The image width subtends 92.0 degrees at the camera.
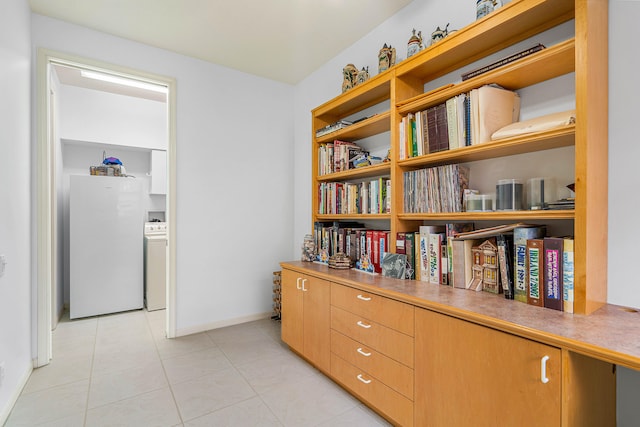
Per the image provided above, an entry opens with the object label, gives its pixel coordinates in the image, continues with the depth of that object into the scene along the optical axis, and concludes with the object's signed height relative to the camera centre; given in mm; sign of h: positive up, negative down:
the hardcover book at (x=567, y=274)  1254 -251
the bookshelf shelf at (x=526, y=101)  1233 +567
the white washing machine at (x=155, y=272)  3779 -726
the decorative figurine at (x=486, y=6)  1616 +1090
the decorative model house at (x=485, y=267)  1539 -278
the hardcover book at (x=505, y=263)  1462 -240
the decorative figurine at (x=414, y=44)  2013 +1106
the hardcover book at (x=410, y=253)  1944 -257
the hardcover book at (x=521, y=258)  1393 -208
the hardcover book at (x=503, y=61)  1432 +753
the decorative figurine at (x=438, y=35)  1876 +1093
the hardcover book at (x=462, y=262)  1646 -261
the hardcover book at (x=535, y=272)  1333 -256
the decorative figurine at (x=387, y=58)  2219 +1121
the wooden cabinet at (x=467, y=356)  1044 -607
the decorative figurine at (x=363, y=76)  2486 +1115
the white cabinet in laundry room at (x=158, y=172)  4414 +597
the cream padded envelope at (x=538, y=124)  1310 +399
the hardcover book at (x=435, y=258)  1791 -261
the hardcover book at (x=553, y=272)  1275 -250
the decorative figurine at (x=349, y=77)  2572 +1145
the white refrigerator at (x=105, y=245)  3513 -366
